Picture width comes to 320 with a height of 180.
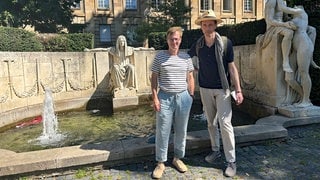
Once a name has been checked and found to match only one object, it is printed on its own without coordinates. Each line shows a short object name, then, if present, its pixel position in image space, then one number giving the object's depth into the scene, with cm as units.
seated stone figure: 905
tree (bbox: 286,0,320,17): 703
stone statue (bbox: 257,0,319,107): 565
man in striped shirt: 337
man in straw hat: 353
